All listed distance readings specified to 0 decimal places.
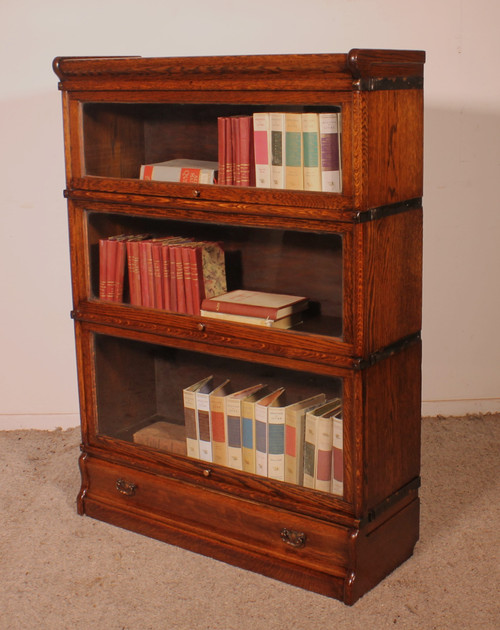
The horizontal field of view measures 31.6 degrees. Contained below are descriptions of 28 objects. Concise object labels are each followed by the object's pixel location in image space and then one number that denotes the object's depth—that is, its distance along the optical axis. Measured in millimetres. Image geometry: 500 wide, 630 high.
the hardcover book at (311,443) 2472
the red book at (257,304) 2490
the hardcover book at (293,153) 2336
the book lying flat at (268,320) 2459
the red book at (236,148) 2469
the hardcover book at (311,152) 2305
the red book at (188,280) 2643
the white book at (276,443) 2559
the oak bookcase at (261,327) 2244
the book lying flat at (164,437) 2809
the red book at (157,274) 2697
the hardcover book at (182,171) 2553
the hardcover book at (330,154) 2256
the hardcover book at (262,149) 2402
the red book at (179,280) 2656
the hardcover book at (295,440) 2516
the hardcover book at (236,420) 2650
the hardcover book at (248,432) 2623
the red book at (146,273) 2717
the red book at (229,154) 2486
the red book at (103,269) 2768
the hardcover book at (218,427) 2688
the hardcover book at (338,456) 2406
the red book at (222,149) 2500
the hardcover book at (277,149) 2373
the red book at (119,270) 2755
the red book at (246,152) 2451
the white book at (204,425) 2725
